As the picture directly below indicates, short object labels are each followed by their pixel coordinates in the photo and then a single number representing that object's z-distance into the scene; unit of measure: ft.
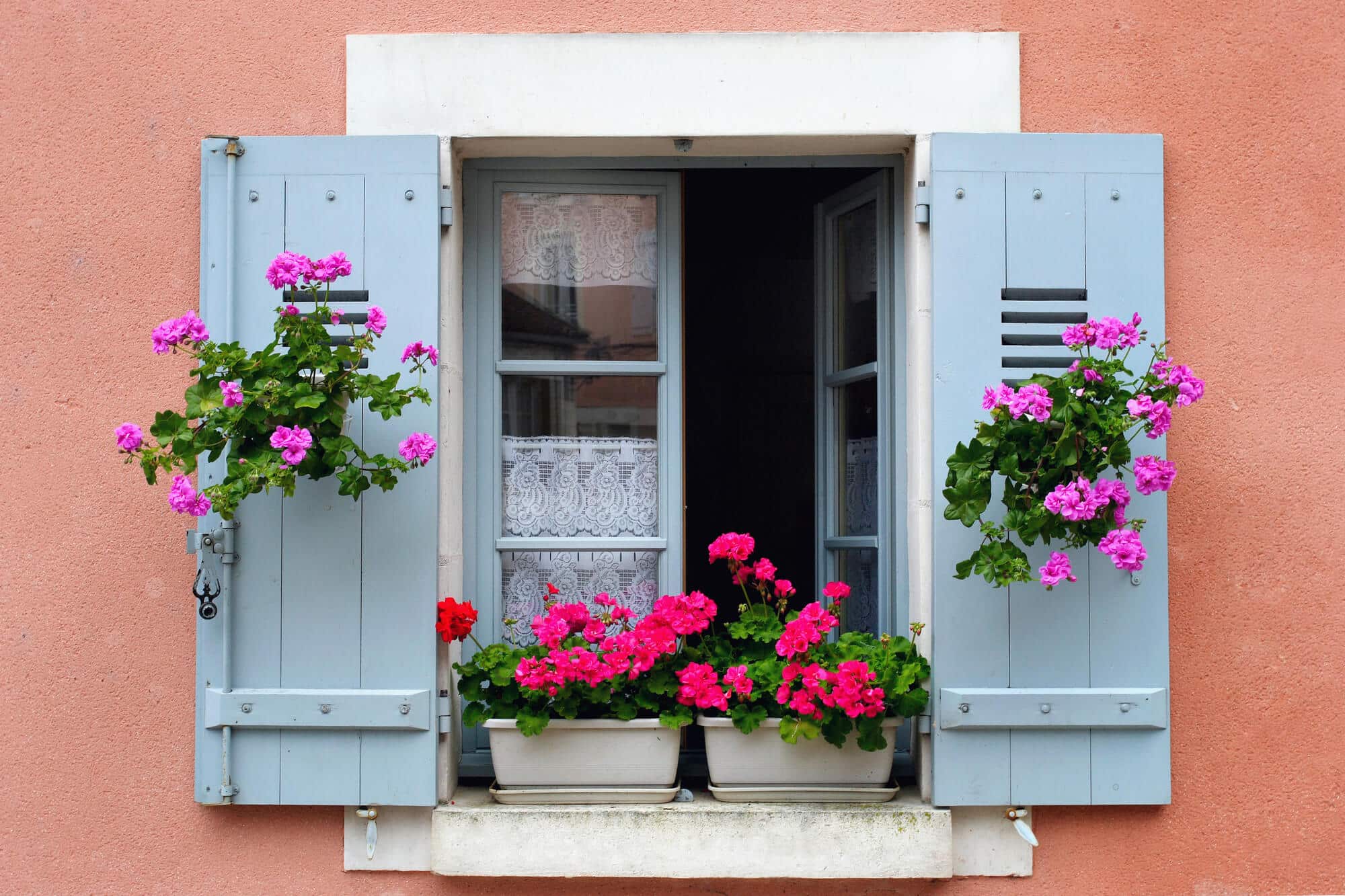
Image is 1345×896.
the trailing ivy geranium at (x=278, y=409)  7.70
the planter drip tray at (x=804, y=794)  8.46
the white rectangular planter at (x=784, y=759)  8.41
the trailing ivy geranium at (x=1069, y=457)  7.62
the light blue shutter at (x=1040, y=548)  8.36
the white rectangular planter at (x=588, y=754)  8.38
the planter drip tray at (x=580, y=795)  8.46
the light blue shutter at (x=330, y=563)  8.38
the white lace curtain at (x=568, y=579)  9.41
